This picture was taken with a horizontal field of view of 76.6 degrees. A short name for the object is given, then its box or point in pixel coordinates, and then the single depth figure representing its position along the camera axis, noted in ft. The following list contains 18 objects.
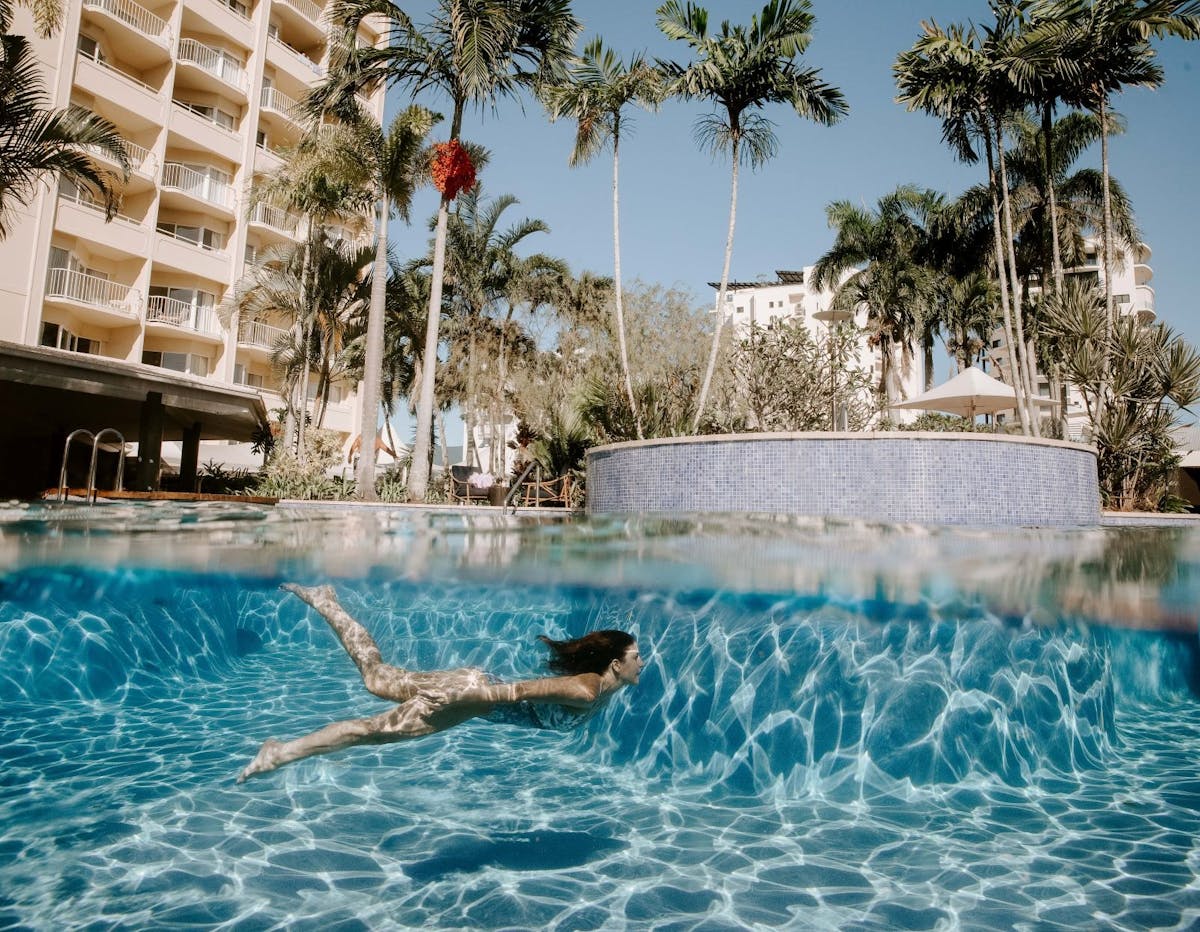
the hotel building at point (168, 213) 88.74
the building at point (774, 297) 281.13
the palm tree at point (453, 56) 59.57
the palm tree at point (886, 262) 125.18
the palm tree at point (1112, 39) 58.95
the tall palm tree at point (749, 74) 55.47
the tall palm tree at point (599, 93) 60.95
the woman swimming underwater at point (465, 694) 17.19
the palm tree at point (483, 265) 105.81
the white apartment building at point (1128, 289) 187.21
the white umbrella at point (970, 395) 64.64
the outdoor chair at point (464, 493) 72.26
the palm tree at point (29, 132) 46.16
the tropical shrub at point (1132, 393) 52.54
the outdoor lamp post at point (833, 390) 53.31
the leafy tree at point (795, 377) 53.21
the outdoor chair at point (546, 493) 55.62
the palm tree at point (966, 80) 63.82
